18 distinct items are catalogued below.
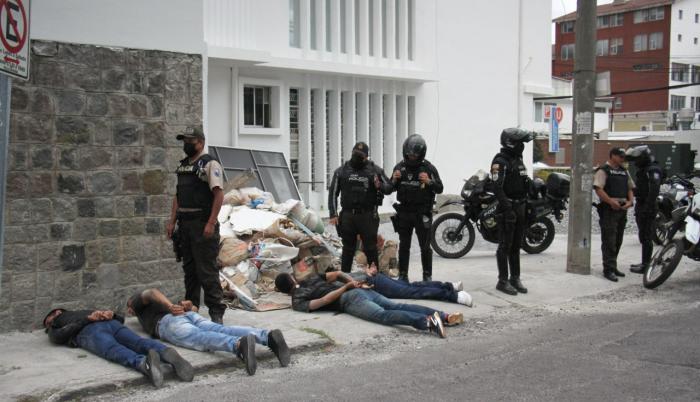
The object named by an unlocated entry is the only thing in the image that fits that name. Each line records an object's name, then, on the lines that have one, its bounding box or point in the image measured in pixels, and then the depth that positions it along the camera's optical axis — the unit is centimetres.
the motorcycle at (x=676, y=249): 934
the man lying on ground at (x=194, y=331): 588
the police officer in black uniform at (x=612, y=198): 1018
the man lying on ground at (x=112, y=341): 554
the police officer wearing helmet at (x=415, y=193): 905
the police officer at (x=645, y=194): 1061
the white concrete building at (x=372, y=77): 1496
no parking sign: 458
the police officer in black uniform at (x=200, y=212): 680
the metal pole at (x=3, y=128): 473
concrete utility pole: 1019
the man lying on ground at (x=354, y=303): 704
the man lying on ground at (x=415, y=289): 817
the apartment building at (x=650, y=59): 6594
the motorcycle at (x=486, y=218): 1148
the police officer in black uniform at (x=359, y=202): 894
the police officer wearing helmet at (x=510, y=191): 888
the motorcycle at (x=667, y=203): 1340
